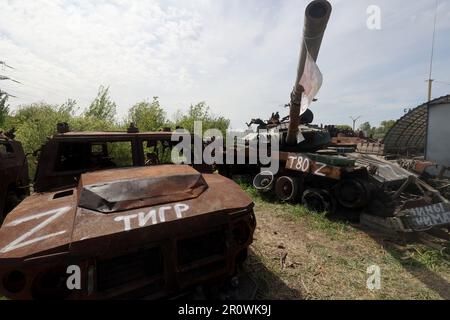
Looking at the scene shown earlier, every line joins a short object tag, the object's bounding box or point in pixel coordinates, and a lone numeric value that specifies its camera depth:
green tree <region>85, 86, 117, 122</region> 22.92
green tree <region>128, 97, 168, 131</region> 17.66
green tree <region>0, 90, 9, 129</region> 29.90
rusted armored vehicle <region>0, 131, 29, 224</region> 5.98
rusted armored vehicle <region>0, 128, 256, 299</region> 2.20
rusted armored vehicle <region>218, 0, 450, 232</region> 5.13
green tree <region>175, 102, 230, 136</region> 24.28
